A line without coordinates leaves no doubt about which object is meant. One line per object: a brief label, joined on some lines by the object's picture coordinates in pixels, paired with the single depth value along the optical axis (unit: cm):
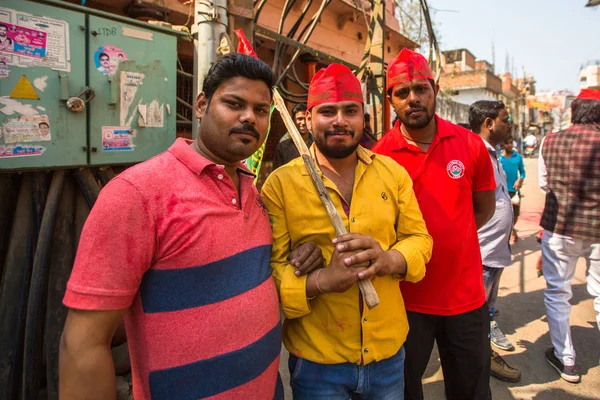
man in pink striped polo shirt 98
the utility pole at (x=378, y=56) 424
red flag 241
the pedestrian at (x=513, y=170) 560
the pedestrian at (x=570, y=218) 295
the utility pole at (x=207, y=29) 231
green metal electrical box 188
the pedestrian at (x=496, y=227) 299
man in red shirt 193
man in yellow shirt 149
